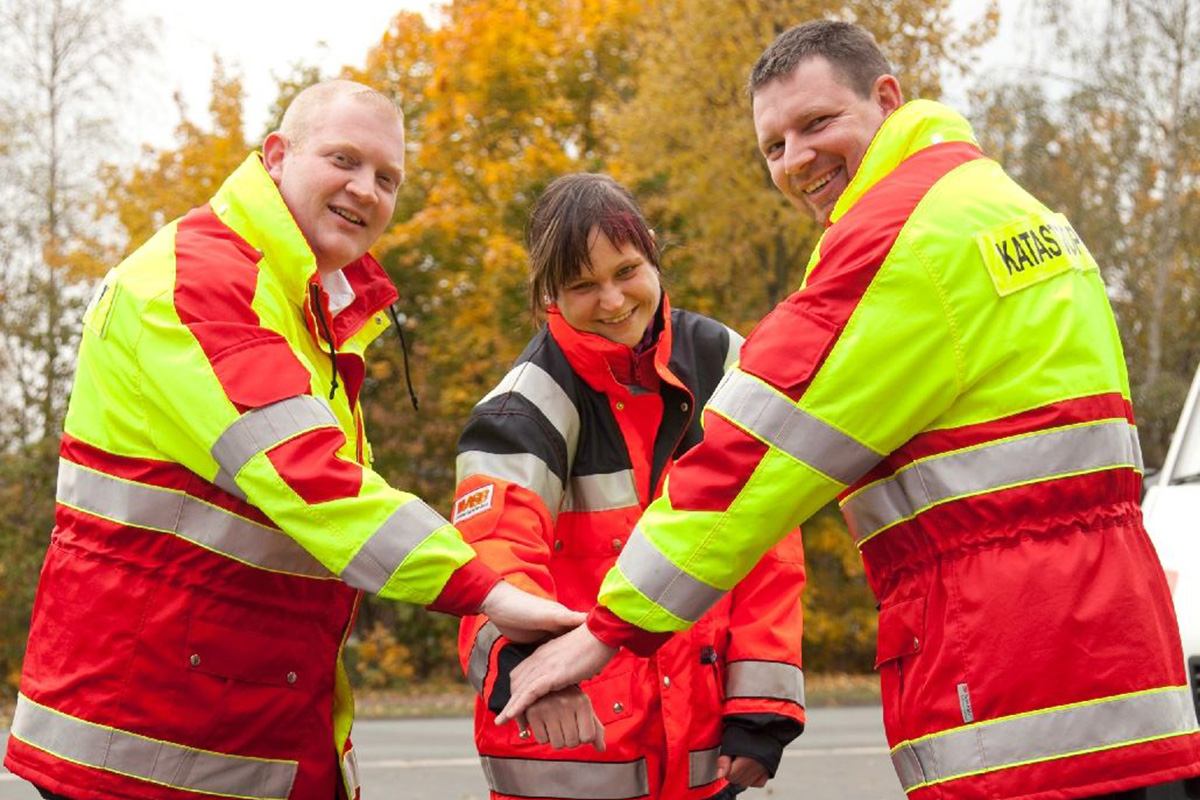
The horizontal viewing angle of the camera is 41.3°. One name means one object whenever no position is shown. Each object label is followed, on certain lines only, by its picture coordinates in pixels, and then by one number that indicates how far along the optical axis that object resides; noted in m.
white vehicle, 5.29
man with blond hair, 3.25
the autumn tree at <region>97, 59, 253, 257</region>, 19.52
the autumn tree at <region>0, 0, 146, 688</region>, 18.72
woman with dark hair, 3.61
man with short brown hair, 2.80
